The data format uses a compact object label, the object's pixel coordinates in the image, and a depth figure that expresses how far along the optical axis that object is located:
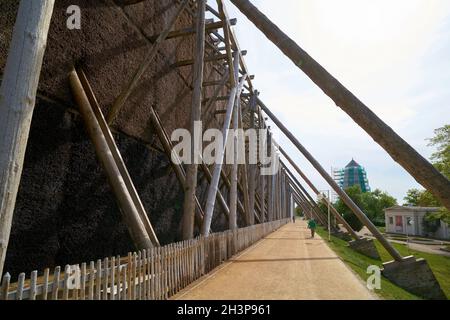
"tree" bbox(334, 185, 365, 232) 38.50
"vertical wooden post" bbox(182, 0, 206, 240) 7.94
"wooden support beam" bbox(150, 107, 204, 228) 9.96
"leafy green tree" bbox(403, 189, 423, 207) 60.00
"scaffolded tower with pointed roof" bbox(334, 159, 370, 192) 186.00
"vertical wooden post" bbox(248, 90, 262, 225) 16.15
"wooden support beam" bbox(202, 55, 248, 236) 8.80
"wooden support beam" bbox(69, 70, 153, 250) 5.74
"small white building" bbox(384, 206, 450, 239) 43.29
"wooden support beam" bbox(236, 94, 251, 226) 14.70
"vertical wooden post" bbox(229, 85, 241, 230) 12.15
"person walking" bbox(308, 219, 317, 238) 22.08
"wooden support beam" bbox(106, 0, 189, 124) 7.97
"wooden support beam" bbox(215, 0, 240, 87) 11.67
